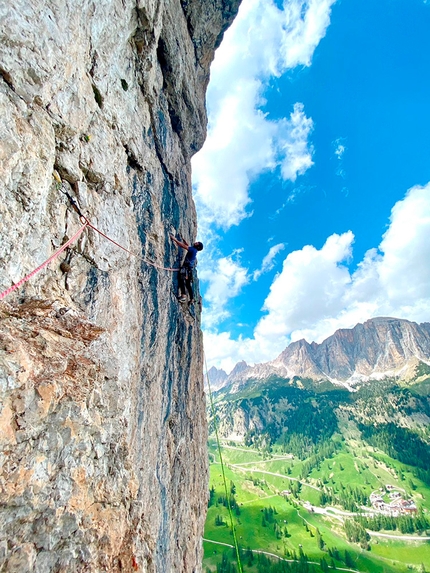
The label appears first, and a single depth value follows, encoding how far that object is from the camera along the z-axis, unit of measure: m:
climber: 12.11
